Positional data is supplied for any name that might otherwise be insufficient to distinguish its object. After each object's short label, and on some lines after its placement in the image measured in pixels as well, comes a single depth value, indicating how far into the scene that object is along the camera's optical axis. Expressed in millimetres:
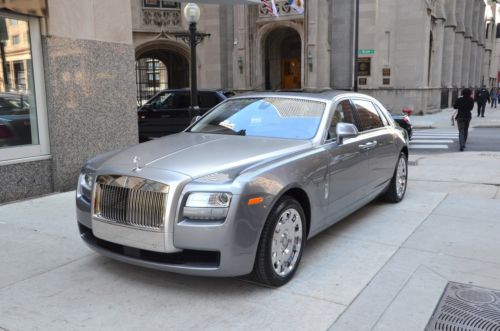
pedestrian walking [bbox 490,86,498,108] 38622
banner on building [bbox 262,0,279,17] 26844
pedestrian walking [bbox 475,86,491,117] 27547
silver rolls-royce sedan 3719
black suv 14211
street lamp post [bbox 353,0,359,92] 20234
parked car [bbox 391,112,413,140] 14703
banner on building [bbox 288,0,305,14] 26703
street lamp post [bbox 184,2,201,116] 10757
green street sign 26875
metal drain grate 3586
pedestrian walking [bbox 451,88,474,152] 13586
